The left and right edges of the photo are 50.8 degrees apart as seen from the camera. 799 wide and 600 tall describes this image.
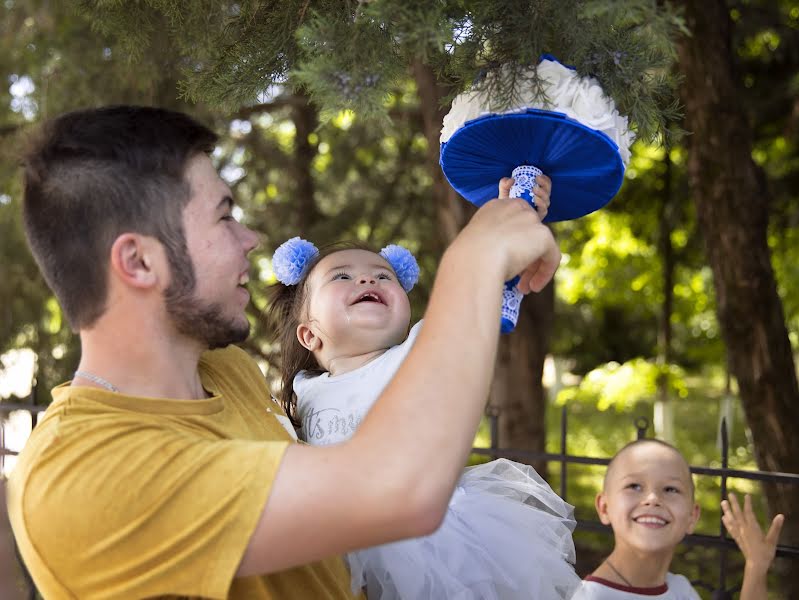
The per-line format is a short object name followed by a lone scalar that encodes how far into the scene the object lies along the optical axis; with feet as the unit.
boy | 8.58
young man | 3.97
